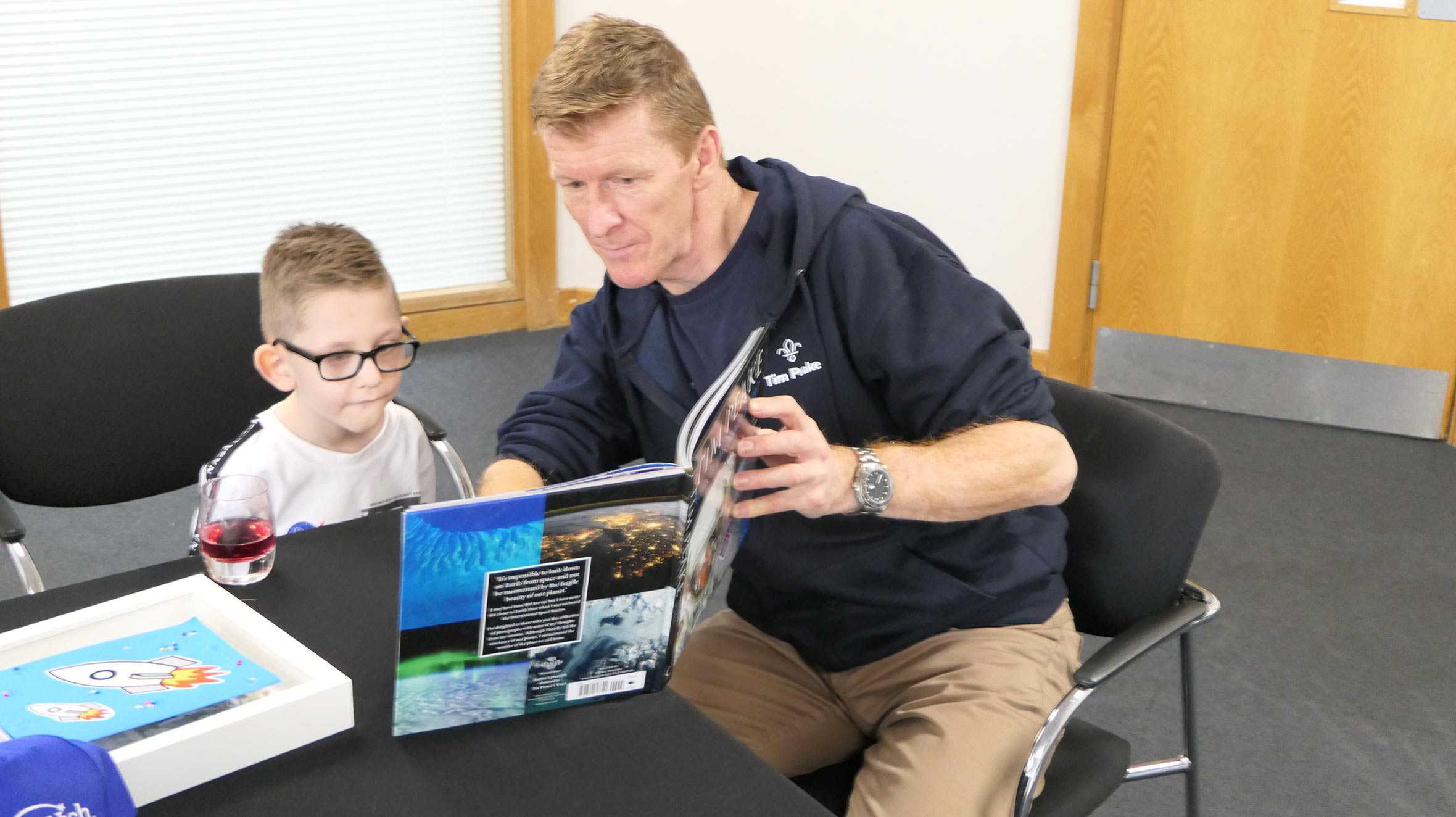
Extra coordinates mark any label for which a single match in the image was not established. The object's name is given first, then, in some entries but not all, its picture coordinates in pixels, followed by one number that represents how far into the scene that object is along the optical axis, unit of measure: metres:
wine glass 1.33
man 1.52
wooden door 3.83
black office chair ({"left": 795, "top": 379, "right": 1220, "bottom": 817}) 1.56
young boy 1.77
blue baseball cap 0.91
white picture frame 1.04
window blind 3.85
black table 1.06
